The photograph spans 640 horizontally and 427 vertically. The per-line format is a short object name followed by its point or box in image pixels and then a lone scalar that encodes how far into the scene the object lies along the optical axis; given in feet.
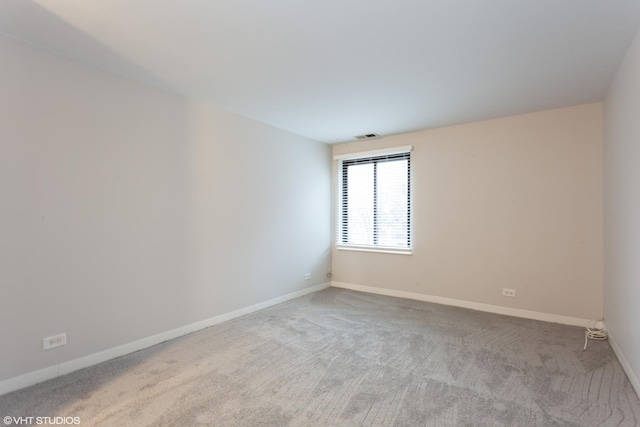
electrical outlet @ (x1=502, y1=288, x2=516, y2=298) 13.34
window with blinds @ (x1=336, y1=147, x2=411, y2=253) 16.35
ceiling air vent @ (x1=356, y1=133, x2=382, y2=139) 16.21
